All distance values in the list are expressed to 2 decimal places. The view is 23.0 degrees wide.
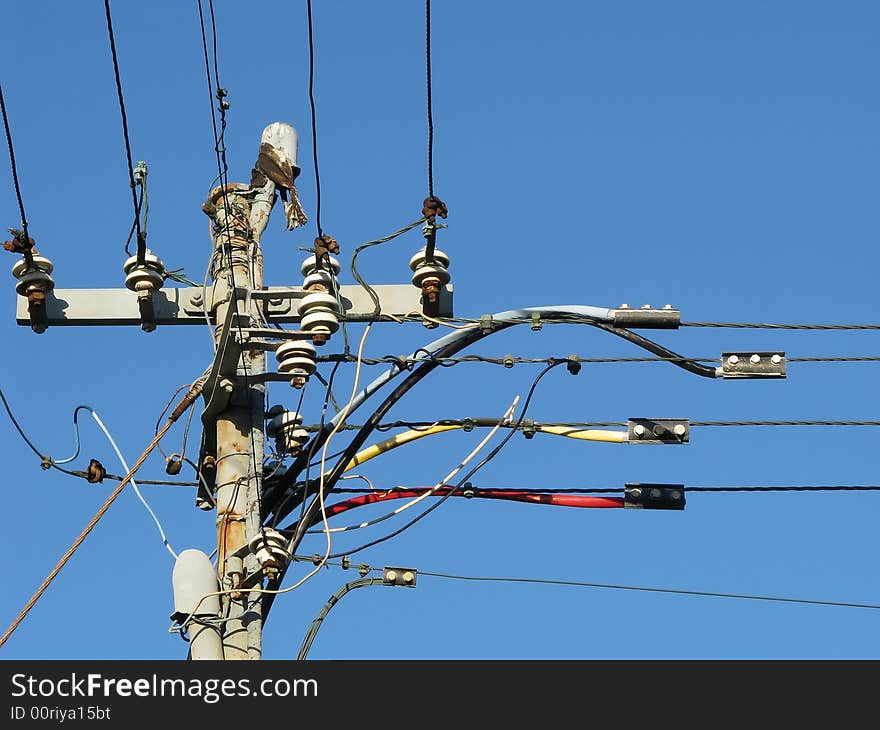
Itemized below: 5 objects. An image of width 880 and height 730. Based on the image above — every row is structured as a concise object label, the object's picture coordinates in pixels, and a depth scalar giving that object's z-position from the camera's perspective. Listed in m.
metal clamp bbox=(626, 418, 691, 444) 11.88
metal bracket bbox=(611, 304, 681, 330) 11.93
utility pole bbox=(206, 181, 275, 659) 11.20
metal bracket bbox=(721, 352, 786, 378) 11.88
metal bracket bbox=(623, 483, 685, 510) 11.98
